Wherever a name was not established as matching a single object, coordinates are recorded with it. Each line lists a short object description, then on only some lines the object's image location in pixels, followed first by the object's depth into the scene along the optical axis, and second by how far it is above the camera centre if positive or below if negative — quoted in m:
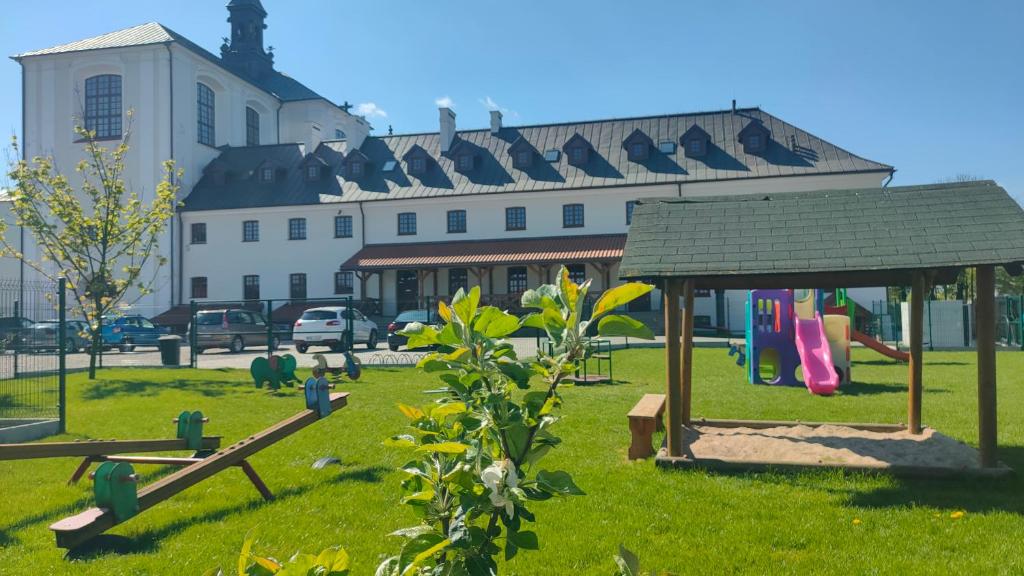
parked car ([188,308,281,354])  27.33 -1.06
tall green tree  17.81 +1.94
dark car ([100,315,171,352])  31.12 -1.37
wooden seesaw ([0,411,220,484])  5.84 -1.25
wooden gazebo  6.64 +0.48
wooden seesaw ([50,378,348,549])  4.87 -1.38
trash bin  21.38 -1.41
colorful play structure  14.00 -0.85
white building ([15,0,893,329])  36.75 +6.19
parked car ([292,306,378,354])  26.50 -1.03
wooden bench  7.71 -1.40
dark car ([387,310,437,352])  25.95 -0.78
